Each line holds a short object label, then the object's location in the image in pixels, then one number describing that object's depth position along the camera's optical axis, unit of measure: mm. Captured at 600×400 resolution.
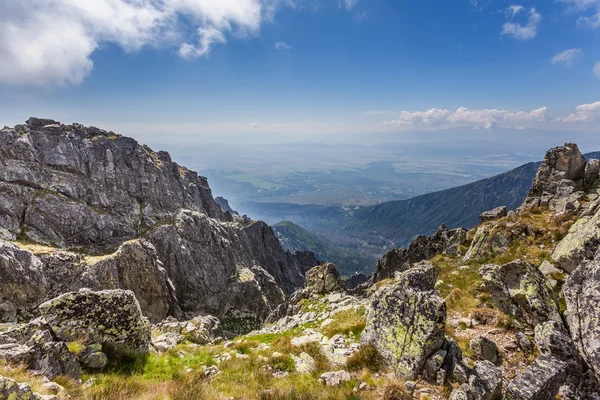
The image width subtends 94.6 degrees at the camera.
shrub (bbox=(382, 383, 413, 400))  9648
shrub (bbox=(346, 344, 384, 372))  12038
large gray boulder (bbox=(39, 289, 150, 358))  12703
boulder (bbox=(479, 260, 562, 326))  13164
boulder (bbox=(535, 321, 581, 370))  9430
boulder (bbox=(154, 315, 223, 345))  26578
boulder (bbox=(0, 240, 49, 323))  57938
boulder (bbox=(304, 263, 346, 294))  45594
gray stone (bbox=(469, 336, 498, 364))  11918
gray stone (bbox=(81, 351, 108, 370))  11477
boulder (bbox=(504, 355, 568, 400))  8195
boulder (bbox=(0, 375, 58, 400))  6730
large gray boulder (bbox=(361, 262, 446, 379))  11297
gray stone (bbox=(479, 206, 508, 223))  51288
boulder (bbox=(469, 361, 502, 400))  8836
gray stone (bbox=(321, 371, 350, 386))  10930
